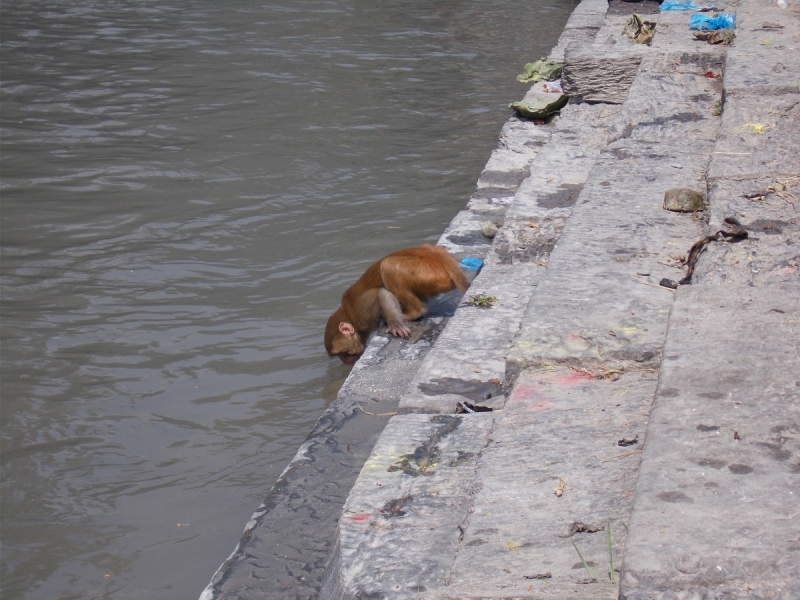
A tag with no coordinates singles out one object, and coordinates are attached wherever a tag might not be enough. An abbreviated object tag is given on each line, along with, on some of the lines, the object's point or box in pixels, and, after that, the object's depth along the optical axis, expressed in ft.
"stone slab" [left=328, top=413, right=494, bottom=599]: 14.42
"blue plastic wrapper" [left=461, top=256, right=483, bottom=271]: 33.60
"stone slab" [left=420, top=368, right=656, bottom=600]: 11.99
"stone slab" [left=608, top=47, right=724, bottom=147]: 30.60
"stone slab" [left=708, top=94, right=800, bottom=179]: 24.25
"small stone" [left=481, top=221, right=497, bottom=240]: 36.50
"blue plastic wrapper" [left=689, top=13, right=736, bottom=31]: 43.04
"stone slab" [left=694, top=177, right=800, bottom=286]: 18.62
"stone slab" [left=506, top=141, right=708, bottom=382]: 17.49
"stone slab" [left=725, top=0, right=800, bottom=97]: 30.63
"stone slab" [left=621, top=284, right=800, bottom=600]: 10.24
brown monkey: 30.07
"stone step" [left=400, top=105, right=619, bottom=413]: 21.95
